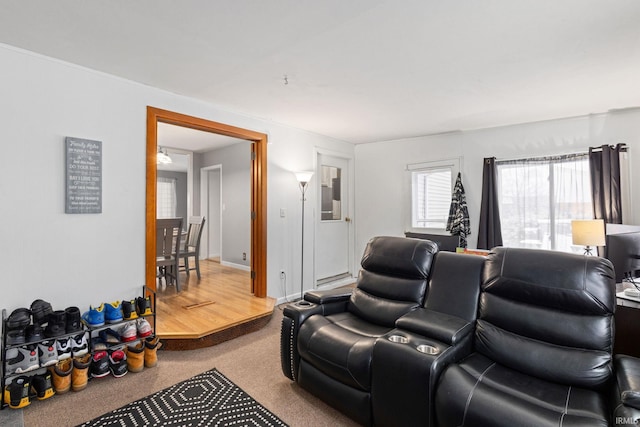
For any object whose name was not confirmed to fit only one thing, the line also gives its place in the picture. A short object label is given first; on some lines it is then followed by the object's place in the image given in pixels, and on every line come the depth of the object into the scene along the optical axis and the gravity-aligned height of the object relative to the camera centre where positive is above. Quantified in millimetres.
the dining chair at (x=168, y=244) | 4414 -393
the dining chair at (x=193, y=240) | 5027 -380
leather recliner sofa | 1426 -760
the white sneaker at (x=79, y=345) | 2354 -967
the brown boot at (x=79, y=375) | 2301 -1164
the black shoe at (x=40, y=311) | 2232 -673
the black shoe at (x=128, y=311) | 2653 -796
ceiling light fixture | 5662 +1072
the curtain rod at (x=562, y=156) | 3574 +743
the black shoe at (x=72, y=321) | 2318 -773
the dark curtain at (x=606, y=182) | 3557 +365
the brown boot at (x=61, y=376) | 2238 -1136
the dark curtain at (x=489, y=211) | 4336 +53
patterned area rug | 1957 -1272
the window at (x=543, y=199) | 3867 +201
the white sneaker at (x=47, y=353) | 2225 -965
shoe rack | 2066 -911
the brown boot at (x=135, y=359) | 2557 -1156
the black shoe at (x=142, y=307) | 2744 -787
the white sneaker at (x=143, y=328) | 2666 -947
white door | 5095 -103
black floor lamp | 4301 +463
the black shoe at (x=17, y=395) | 2041 -1155
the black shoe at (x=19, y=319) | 2114 -691
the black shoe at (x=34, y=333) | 2139 -794
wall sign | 2521 +345
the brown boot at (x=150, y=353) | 2633 -1139
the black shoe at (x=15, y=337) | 2086 -794
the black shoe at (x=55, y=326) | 2240 -777
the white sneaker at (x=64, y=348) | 2295 -958
